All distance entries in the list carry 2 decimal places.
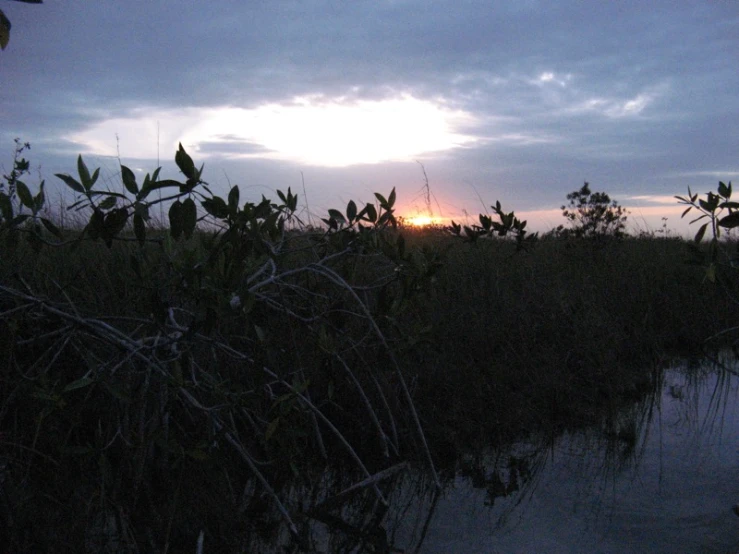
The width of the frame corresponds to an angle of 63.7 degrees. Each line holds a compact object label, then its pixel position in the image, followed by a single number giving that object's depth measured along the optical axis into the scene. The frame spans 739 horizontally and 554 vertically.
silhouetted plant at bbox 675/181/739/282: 3.27
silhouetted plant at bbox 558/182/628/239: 7.18
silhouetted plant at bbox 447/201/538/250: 5.18
